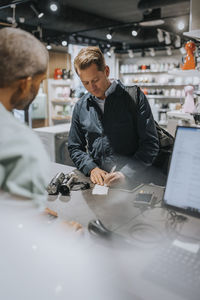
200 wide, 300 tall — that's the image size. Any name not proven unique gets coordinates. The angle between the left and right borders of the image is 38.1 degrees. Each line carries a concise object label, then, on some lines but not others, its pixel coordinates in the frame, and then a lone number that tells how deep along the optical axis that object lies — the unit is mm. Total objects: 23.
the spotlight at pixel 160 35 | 8053
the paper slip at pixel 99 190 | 1721
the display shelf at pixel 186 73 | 3108
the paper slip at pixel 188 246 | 1091
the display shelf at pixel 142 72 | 10753
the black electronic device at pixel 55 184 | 1744
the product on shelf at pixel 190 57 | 3301
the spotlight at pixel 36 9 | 6125
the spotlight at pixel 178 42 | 9020
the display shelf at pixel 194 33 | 2671
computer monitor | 1199
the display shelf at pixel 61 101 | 9606
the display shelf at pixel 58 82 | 9924
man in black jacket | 1904
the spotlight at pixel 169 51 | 9777
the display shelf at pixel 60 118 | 9844
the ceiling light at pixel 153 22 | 7131
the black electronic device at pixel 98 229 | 1171
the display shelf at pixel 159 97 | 10059
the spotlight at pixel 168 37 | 8614
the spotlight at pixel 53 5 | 5598
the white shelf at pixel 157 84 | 9947
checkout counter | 834
